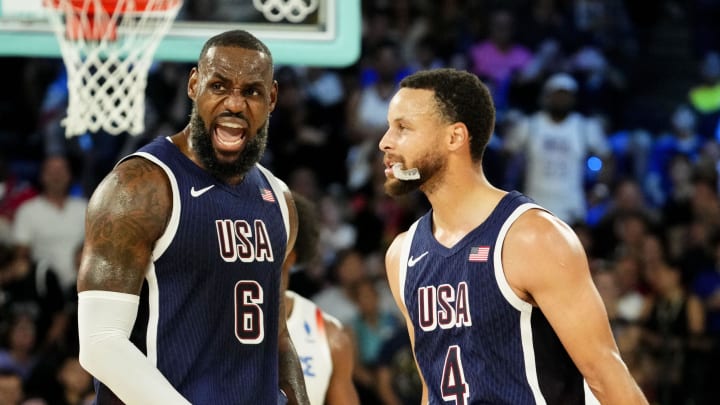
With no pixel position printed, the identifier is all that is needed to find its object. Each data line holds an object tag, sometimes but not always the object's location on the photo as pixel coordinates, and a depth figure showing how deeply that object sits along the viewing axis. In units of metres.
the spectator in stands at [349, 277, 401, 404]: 18.22
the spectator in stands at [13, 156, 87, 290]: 18.00
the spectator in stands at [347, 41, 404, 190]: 22.08
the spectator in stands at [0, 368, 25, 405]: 14.87
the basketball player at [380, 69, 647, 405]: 7.96
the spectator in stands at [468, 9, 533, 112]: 24.41
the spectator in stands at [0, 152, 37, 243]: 18.17
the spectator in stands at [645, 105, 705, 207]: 23.92
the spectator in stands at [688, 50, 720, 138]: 25.31
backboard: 11.54
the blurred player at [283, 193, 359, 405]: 11.49
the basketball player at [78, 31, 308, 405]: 7.69
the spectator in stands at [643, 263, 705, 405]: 18.36
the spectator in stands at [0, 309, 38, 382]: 16.36
